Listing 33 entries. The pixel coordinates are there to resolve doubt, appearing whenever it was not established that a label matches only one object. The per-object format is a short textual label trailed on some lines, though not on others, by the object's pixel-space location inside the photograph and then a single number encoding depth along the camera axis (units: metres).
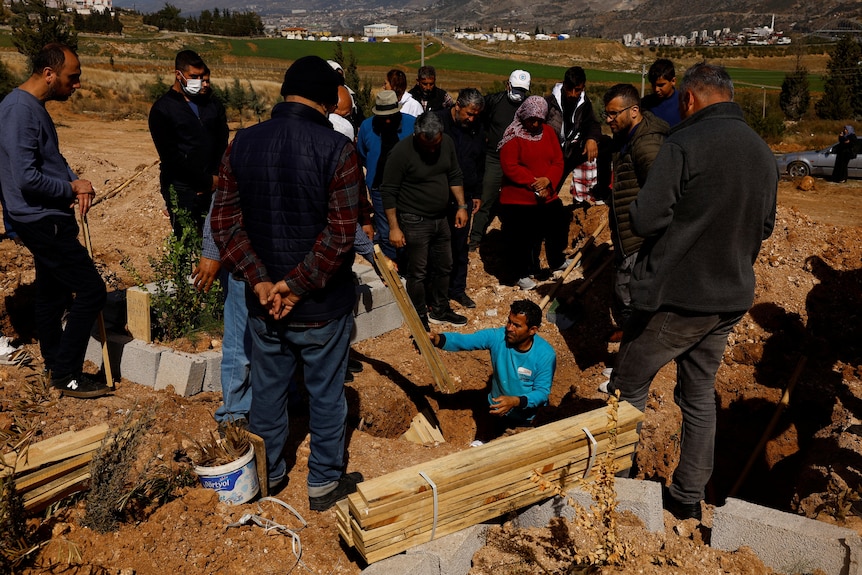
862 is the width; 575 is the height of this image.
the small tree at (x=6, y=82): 18.67
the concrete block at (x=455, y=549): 2.91
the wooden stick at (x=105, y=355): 4.32
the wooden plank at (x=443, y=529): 2.79
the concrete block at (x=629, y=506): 3.18
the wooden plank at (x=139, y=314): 4.55
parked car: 15.82
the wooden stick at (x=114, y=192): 10.08
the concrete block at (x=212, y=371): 4.45
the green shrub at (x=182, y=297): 4.76
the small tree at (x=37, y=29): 18.12
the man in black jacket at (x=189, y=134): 5.09
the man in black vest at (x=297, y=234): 2.91
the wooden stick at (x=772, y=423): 4.88
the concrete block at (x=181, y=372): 4.35
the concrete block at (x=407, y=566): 2.75
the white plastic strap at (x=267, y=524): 3.10
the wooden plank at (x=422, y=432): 5.24
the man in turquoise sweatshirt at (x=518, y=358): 4.21
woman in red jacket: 6.26
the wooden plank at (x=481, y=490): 2.76
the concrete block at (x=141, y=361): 4.44
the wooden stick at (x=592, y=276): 6.53
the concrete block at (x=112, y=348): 4.58
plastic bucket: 3.12
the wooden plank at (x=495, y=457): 2.75
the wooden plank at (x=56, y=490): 2.85
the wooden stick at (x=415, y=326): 4.34
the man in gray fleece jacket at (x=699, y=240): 2.91
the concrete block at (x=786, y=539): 2.85
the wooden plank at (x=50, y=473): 2.79
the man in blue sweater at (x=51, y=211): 3.67
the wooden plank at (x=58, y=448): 2.82
